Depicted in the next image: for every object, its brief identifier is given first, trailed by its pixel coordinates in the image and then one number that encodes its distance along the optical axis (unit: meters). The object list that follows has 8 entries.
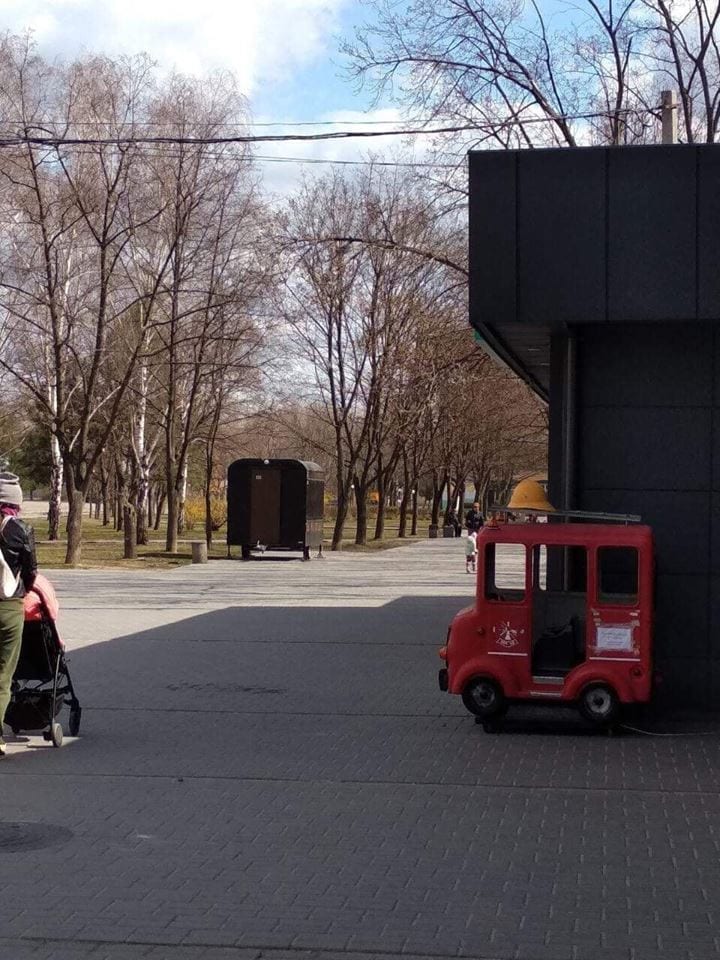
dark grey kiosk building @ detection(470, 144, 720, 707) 10.88
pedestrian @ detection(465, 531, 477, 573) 35.00
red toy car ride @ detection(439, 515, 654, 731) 10.18
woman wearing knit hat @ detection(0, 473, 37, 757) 9.00
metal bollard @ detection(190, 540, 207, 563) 37.12
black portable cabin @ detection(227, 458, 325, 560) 38.09
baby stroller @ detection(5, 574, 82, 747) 9.50
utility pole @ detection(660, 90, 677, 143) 15.62
